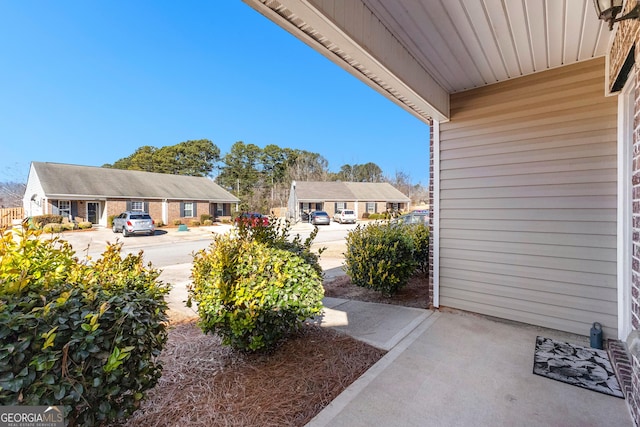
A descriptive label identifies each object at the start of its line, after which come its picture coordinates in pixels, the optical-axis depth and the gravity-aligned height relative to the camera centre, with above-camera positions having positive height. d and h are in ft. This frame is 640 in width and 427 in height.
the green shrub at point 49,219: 53.62 -1.11
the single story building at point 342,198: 93.86 +5.65
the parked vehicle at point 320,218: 76.71 -1.10
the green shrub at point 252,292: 7.88 -2.20
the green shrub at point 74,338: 3.81 -1.85
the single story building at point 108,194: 58.39 +4.24
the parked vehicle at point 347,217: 84.74 -0.88
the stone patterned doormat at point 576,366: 7.36 -4.25
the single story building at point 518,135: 6.94 +2.89
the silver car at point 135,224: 50.21 -1.86
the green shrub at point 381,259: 13.93 -2.22
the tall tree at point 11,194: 69.87 +4.74
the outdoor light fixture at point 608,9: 5.81 +4.15
